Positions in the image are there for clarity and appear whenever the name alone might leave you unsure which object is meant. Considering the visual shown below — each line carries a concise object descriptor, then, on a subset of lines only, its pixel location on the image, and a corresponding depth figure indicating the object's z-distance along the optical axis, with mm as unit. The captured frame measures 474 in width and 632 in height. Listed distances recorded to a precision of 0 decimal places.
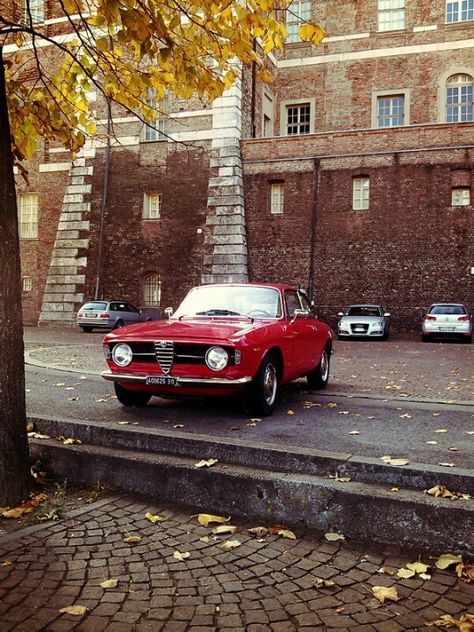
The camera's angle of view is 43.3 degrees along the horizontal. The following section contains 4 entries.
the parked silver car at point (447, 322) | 22953
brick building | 26031
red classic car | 6367
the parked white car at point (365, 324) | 23641
